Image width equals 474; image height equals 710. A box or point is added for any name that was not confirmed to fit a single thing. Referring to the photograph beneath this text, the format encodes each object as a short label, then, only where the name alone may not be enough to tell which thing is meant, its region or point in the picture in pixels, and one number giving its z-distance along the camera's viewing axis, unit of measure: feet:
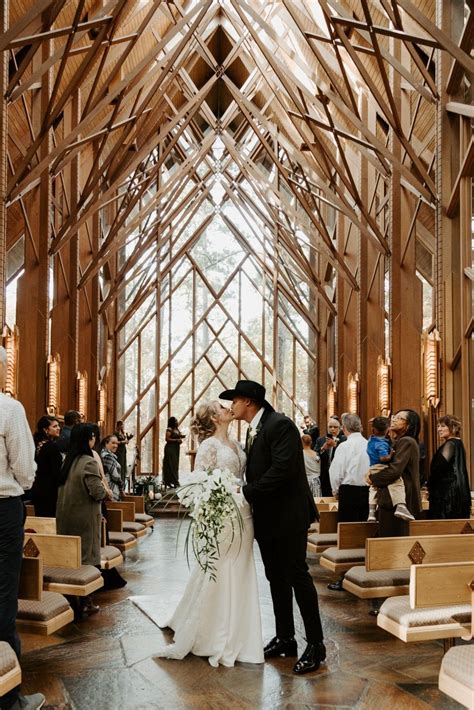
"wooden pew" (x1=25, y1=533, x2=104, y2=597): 16.85
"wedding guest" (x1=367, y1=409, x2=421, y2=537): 19.12
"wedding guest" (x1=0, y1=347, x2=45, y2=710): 11.43
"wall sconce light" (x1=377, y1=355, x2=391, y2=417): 38.04
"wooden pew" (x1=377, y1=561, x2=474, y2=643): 13.07
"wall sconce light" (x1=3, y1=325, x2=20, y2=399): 32.59
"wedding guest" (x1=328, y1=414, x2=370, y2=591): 23.36
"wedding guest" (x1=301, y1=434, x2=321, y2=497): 33.17
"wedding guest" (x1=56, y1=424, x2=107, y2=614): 19.61
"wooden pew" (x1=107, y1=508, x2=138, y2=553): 25.09
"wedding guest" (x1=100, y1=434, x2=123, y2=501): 27.91
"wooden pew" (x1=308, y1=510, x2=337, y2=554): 23.76
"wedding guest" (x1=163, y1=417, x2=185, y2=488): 49.90
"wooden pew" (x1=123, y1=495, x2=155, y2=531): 30.78
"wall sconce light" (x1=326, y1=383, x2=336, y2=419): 55.57
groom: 15.23
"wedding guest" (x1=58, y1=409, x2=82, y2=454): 26.29
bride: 15.52
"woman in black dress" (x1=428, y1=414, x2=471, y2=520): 19.39
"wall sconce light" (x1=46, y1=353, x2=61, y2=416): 38.45
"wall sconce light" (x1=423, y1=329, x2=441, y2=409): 32.12
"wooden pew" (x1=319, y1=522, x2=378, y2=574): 20.26
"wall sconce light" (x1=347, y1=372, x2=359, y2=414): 45.88
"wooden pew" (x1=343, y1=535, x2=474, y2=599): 16.05
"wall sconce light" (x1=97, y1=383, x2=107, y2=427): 53.70
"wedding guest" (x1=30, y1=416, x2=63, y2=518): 20.86
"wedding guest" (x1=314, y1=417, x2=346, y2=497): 33.37
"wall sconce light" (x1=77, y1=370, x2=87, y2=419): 45.83
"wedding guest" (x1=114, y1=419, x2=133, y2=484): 47.37
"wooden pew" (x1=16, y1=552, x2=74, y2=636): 14.15
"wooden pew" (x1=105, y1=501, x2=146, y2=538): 27.66
